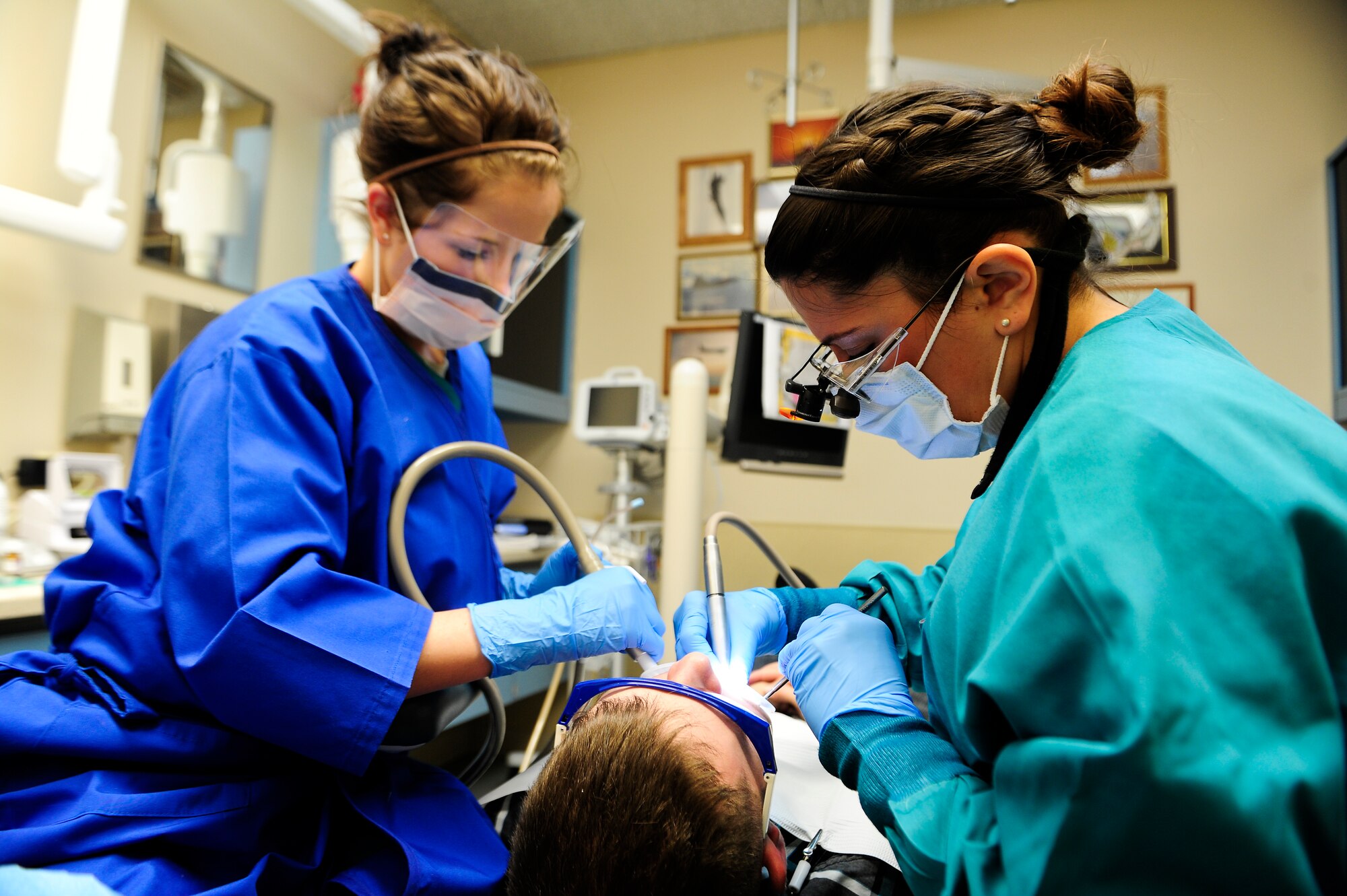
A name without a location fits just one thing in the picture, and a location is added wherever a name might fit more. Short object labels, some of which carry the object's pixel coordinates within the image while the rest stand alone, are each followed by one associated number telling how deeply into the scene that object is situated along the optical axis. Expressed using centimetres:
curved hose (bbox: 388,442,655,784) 105
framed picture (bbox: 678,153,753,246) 333
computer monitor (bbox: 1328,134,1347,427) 263
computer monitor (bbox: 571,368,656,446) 271
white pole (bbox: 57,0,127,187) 170
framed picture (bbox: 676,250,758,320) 331
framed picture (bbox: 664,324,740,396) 330
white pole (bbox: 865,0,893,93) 226
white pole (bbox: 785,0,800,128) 249
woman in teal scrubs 51
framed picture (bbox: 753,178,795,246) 325
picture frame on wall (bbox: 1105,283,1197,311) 282
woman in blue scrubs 87
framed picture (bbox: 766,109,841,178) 310
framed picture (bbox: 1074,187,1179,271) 287
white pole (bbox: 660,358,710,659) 190
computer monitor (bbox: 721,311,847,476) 240
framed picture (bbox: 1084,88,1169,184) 283
